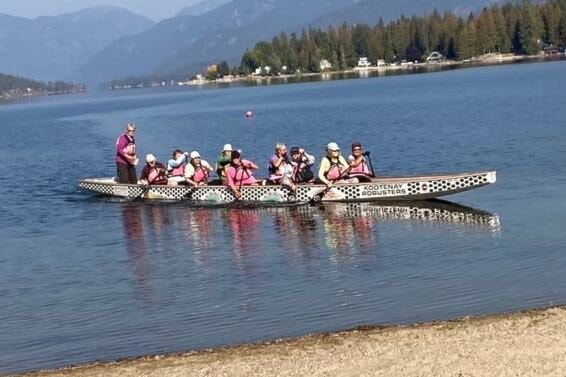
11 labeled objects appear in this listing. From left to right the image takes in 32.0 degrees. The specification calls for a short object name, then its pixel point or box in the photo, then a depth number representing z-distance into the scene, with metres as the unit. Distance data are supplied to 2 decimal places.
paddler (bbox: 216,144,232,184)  31.78
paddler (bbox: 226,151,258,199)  31.36
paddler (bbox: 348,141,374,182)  29.70
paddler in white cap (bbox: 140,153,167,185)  34.19
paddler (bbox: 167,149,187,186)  33.81
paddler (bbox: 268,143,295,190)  30.52
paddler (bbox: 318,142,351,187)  29.61
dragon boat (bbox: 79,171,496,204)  28.38
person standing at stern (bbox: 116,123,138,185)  34.09
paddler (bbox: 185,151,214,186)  32.97
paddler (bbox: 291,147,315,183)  30.52
